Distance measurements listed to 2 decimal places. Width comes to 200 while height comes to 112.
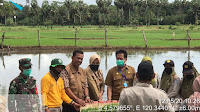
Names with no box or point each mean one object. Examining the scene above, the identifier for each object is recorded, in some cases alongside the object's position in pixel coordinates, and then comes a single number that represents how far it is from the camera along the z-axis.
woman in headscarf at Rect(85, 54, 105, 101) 6.29
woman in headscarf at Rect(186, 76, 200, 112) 3.35
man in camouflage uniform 4.56
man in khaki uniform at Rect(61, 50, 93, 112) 5.89
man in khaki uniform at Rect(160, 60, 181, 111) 5.85
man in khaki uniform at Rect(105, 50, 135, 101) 6.05
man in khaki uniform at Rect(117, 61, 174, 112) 3.48
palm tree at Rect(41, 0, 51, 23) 65.25
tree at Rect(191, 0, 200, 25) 68.95
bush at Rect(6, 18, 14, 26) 73.31
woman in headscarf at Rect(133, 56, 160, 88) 6.12
